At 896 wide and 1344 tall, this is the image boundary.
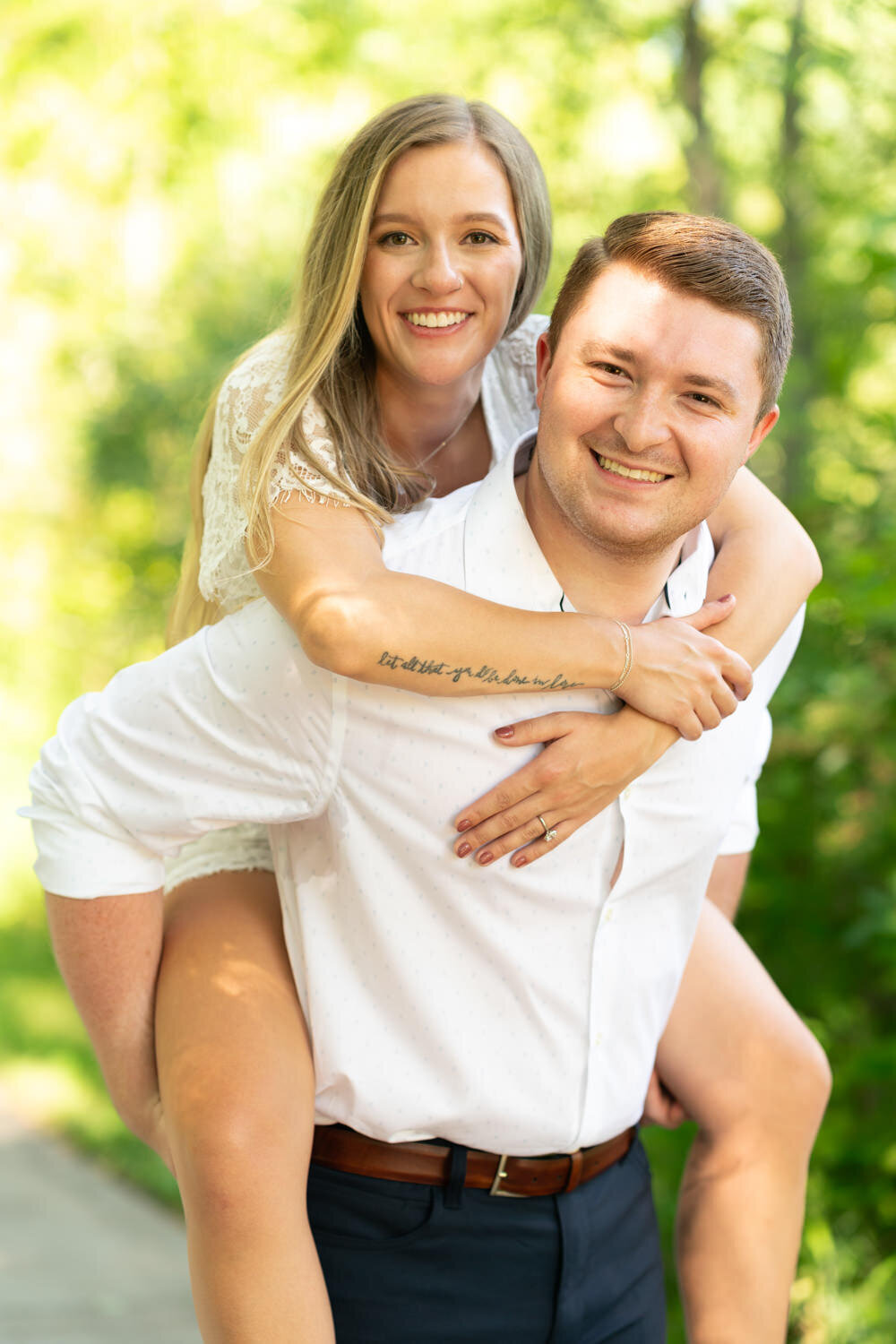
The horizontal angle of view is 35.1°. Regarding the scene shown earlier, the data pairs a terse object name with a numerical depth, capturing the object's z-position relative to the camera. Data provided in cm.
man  191
